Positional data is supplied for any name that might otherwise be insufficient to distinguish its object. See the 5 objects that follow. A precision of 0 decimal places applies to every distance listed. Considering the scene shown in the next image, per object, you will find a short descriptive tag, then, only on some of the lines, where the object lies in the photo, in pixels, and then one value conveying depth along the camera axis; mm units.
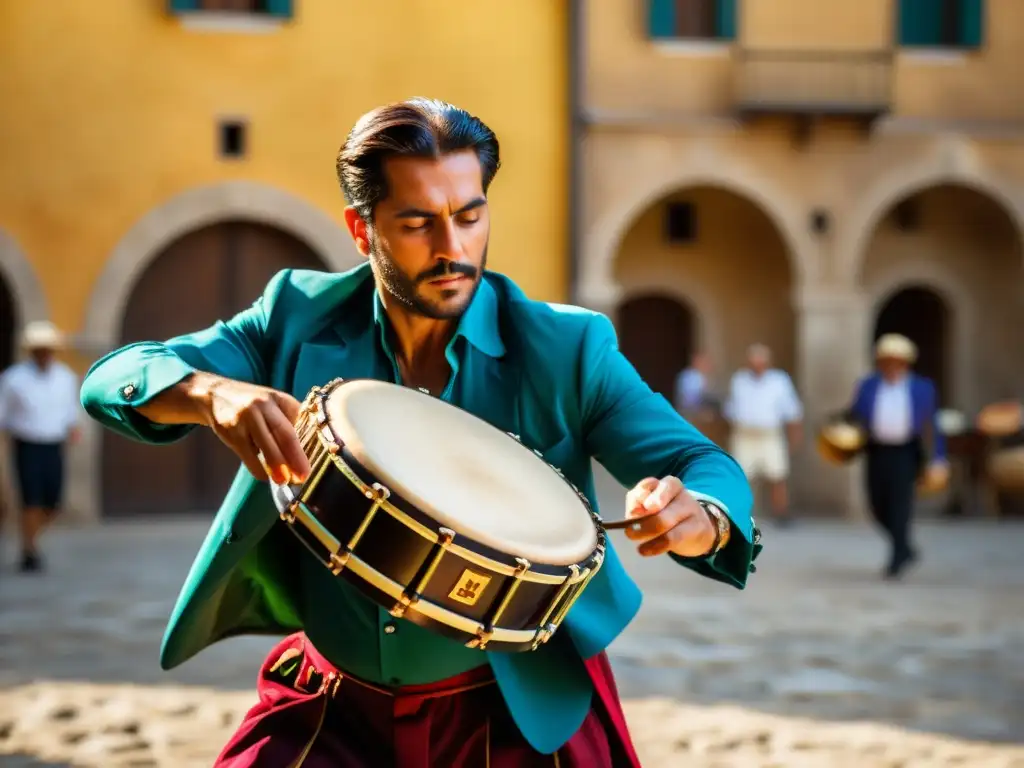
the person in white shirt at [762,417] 14203
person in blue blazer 10047
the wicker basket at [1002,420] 15203
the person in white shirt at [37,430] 10672
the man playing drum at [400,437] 2236
